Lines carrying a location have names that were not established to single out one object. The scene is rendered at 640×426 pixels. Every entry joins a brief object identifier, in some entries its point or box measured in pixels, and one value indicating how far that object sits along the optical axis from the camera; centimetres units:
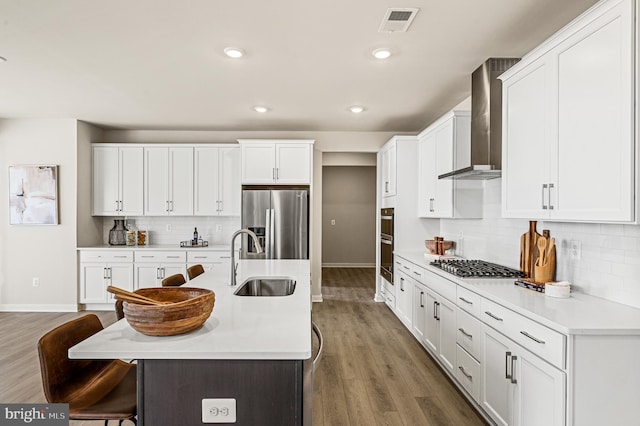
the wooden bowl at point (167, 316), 140
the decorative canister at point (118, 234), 570
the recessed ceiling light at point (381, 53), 298
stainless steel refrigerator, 524
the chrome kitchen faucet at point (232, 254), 234
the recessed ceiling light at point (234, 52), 295
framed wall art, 525
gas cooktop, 288
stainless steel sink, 285
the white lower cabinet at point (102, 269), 533
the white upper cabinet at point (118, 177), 561
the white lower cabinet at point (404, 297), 430
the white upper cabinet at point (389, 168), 521
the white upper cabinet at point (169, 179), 561
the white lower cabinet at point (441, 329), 300
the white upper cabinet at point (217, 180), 562
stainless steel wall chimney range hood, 307
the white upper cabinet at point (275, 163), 536
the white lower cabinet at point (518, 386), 177
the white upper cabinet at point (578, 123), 172
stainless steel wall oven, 527
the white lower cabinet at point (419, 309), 375
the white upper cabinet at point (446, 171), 380
